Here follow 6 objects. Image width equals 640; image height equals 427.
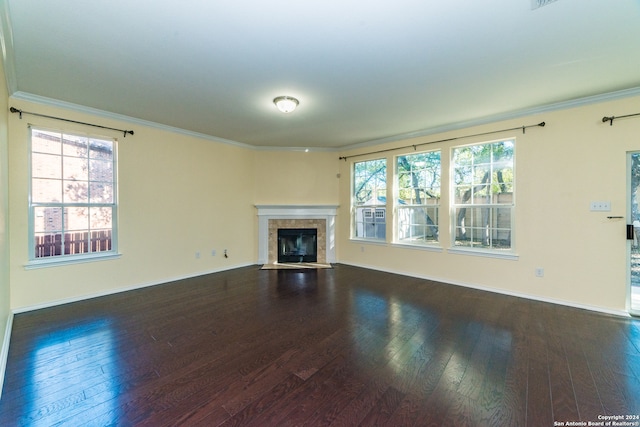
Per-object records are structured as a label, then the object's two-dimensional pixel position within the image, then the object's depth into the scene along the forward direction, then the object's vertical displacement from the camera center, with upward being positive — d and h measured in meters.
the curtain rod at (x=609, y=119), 3.06 +1.08
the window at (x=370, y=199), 5.32 +0.30
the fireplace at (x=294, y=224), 5.67 -0.22
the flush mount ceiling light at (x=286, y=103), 3.15 +1.32
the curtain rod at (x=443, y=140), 3.60 +1.19
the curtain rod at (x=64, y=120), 3.00 +1.21
